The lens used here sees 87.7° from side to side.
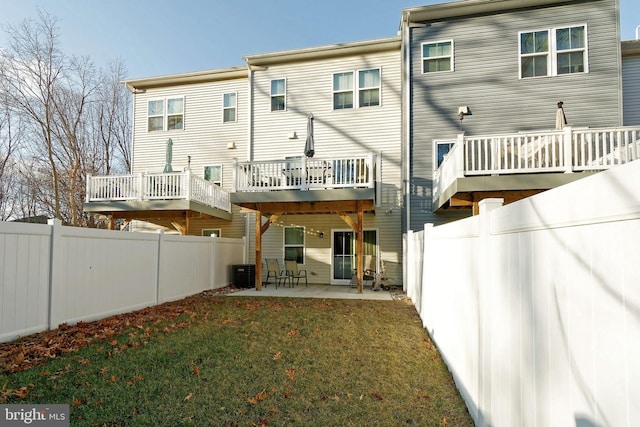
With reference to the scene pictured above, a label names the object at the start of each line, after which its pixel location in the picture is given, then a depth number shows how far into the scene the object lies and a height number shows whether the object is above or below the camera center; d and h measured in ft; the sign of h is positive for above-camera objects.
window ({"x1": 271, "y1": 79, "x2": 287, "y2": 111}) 39.42 +15.99
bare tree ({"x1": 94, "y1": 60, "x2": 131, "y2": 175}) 63.57 +21.37
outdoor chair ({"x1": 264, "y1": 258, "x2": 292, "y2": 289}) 35.35 -4.84
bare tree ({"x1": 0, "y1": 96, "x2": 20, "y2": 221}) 53.36 +11.70
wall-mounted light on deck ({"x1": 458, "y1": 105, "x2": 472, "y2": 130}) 30.37 +10.99
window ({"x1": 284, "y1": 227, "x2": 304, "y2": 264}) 38.27 -1.68
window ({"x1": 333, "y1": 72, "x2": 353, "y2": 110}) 37.65 +15.77
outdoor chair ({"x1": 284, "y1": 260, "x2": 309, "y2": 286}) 34.99 -4.64
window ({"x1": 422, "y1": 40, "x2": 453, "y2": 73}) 33.65 +17.67
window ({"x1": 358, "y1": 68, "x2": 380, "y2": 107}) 36.94 +15.83
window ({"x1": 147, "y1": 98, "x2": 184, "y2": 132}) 43.68 +15.04
